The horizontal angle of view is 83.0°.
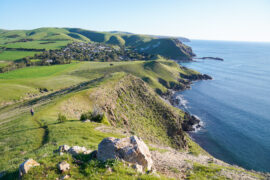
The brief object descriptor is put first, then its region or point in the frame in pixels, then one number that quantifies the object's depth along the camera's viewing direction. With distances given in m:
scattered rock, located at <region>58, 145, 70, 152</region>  15.27
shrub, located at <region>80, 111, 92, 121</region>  33.38
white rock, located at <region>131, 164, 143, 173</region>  12.76
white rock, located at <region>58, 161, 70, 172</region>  11.64
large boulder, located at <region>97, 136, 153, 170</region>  13.38
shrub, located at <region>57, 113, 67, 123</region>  31.10
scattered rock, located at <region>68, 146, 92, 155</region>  14.56
